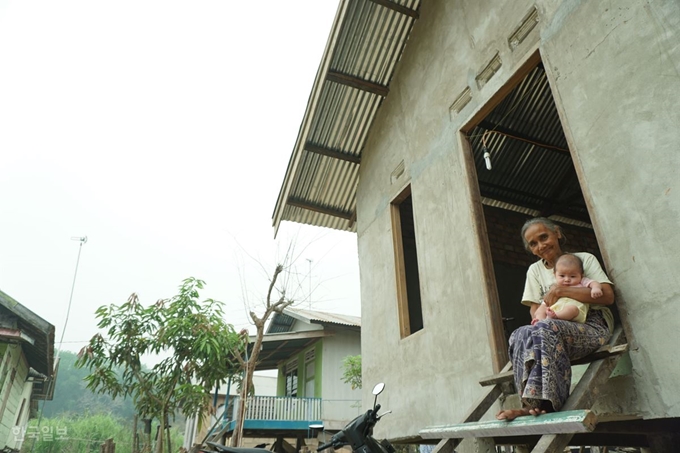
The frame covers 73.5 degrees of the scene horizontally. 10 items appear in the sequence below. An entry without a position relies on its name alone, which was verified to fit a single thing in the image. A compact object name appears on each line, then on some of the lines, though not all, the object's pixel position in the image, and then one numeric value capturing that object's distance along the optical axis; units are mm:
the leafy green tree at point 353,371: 13086
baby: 2496
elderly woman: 2176
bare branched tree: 7438
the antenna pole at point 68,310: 18288
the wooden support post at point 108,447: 9039
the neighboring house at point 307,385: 12688
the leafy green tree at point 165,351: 8859
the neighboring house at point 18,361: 9048
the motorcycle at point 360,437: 2756
